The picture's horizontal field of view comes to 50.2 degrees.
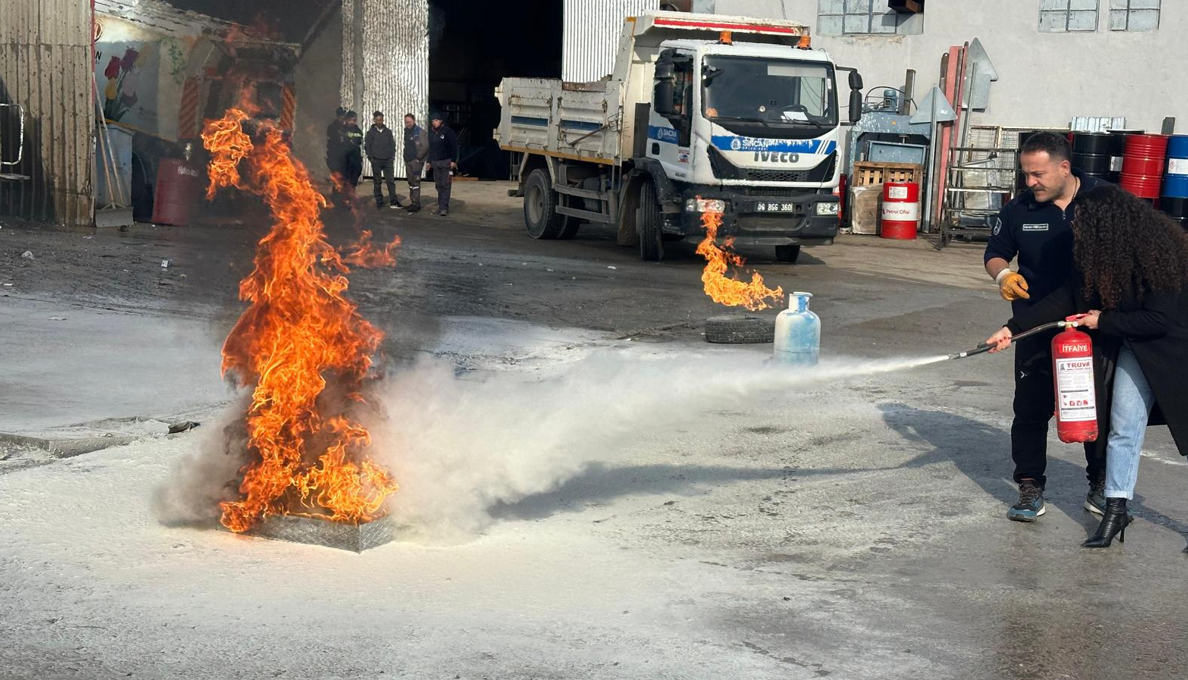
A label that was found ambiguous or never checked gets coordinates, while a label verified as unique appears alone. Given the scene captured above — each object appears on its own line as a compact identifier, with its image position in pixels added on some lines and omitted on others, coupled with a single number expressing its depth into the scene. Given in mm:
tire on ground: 11422
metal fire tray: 5379
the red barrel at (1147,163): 20266
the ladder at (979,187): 22406
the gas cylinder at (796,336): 9836
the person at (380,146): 22844
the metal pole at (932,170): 22803
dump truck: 16812
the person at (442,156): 23047
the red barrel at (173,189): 18500
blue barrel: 20031
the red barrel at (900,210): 22453
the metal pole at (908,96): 23891
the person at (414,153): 23297
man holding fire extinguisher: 6148
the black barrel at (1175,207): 20172
